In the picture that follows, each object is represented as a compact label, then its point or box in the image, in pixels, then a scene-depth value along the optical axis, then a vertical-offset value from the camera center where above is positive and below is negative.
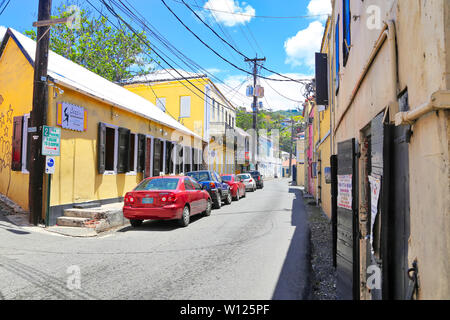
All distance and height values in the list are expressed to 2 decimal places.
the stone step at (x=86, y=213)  8.53 -1.22
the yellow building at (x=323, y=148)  10.52 +1.04
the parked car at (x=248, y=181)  24.14 -0.72
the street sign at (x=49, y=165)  8.05 +0.15
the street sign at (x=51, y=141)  7.88 +0.81
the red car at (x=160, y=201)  8.25 -0.83
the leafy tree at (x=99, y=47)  25.34 +10.91
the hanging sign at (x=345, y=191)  4.46 -0.30
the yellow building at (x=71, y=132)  8.96 +1.37
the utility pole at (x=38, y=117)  8.02 +1.45
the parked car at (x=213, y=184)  13.09 -0.56
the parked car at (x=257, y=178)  27.78 -0.54
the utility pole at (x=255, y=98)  26.75 +6.95
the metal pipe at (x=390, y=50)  2.75 +1.38
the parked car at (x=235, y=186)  16.80 -0.80
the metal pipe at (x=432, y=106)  1.76 +0.43
